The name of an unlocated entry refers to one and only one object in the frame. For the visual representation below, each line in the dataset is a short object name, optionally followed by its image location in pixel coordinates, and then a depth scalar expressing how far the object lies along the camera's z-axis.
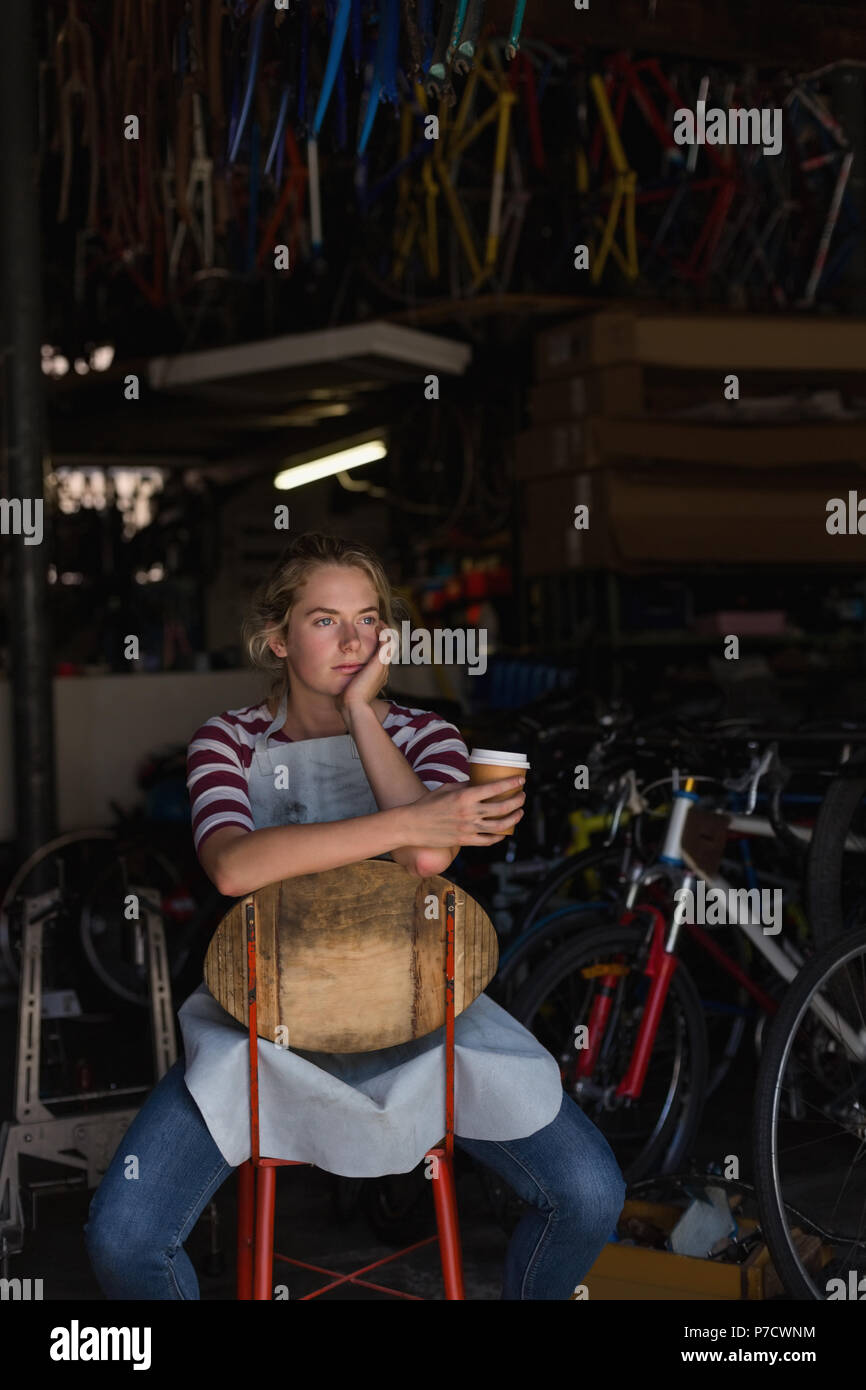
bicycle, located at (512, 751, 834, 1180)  3.43
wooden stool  2.23
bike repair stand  3.21
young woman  2.20
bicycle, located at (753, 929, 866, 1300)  2.73
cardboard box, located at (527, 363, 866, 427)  6.20
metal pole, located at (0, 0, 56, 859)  5.46
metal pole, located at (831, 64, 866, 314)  6.98
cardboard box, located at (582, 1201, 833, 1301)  2.86
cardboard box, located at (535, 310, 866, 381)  6.22
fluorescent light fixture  8.72
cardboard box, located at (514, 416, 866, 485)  6.18
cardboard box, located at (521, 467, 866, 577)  6.18
